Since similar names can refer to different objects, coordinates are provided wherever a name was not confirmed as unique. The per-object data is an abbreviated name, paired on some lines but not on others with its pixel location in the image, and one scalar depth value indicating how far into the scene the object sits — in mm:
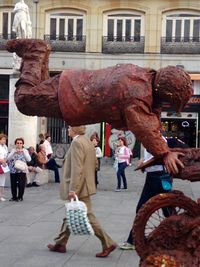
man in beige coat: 7488
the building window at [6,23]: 31266
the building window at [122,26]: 31109
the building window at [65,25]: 31250
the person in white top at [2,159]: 13365
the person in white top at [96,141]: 17247
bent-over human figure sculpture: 4766
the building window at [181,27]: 30875
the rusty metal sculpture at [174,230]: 4863
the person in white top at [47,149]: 17995
